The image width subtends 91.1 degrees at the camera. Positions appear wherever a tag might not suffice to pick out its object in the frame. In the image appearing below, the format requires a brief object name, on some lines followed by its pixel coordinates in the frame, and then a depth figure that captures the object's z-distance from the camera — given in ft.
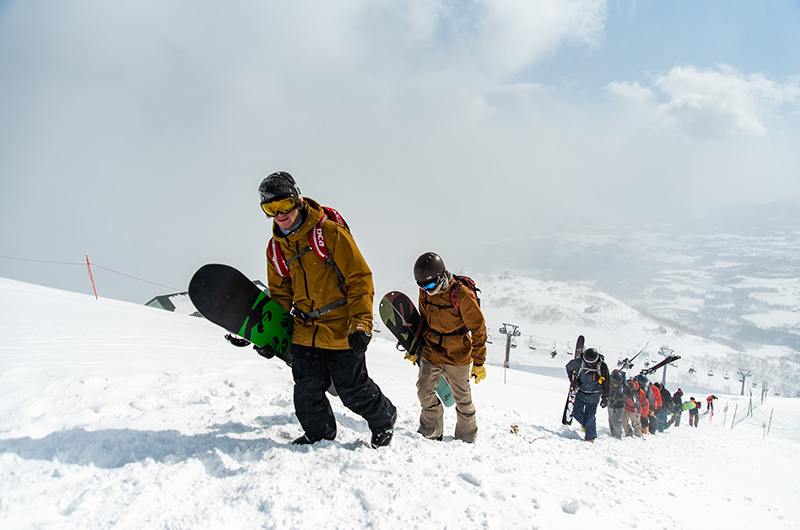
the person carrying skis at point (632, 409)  30.17
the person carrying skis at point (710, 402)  72.53
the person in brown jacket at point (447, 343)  14.42
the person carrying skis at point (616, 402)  28.84
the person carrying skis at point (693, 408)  52.21
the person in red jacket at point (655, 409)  39.27
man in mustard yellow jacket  10.36
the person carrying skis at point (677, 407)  49.08
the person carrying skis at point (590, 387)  24.73
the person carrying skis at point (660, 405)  41.75
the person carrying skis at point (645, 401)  34.22
